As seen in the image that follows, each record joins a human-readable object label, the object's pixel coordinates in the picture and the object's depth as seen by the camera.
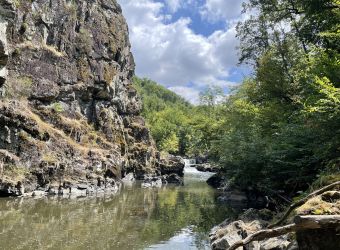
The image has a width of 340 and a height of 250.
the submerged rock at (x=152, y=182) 47.50
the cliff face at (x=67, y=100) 33.44
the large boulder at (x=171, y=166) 61.16
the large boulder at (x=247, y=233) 11.17
